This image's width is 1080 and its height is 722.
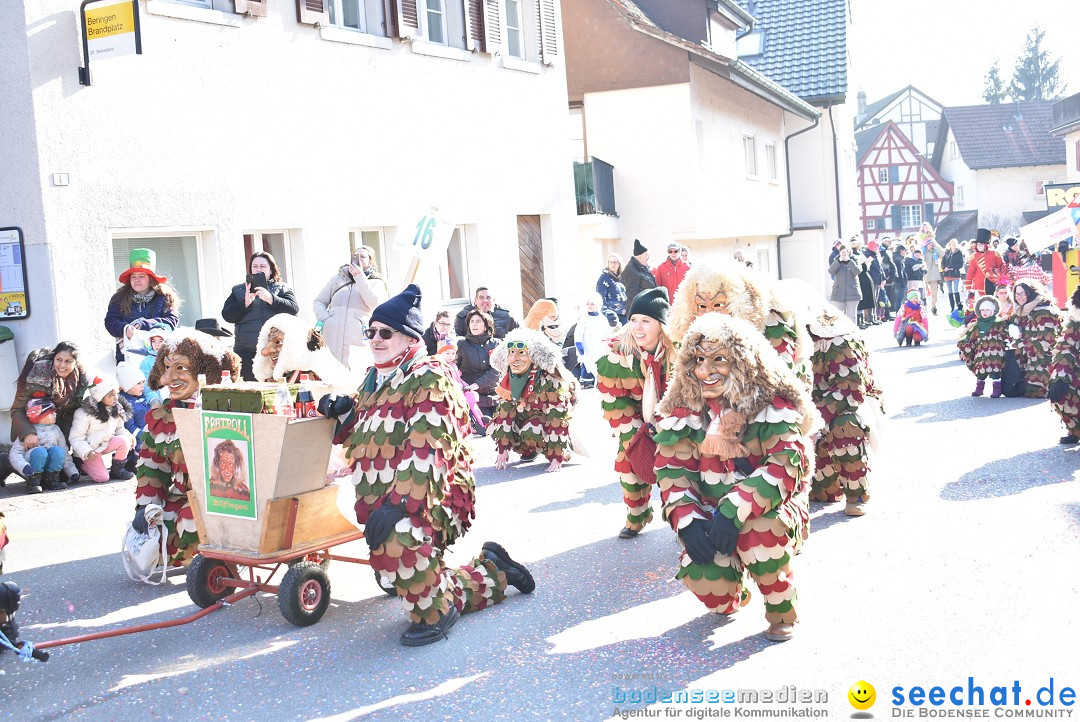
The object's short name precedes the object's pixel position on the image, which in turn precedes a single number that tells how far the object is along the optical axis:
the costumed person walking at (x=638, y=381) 7.21
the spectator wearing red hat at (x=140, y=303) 10.46
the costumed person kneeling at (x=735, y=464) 5.46
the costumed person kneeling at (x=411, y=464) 5.65
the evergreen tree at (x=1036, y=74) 91.50
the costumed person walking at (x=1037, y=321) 12.93
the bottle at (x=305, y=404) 6.14
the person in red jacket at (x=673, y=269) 17.14
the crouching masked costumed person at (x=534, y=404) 10.73
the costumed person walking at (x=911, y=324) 21.20
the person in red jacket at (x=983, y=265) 18.41
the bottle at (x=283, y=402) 6.07
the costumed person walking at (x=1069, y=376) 9.95
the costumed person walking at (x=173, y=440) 6.94
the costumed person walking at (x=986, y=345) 13.64
